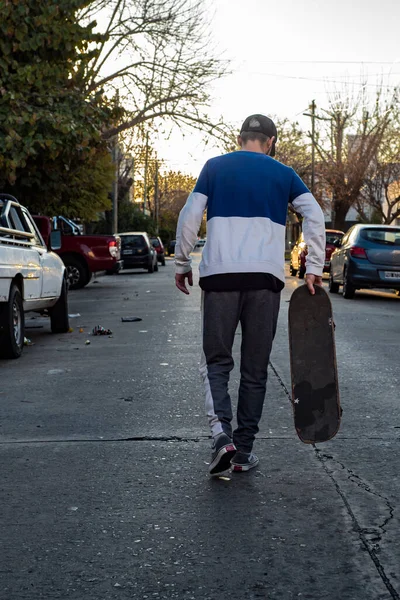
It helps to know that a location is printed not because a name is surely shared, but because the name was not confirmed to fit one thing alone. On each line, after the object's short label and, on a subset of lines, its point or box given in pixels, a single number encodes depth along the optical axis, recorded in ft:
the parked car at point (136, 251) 127.85
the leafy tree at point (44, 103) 63.67
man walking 17.60
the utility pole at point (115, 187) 157.58
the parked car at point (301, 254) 101.83
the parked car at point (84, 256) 89.20
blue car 68.03
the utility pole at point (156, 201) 304.71
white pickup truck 35.73
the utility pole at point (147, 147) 115.34
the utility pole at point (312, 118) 180.63
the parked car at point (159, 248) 170.65
